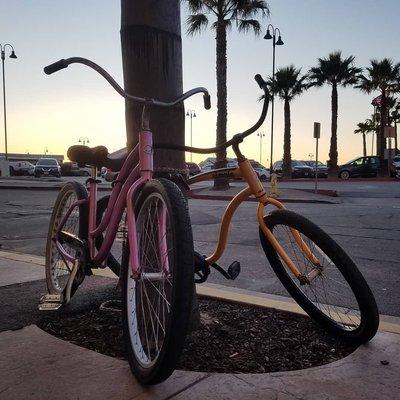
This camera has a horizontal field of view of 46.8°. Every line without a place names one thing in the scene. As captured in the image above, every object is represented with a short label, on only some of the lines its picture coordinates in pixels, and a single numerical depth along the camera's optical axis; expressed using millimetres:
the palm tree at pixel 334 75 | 38344
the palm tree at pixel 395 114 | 68688
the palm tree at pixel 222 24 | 23906
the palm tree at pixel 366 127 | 90375
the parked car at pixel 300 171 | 42750
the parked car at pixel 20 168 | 49531
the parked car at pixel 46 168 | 42094
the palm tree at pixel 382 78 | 42906
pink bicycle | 1921
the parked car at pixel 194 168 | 47200
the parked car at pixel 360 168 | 37469
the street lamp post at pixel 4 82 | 40950
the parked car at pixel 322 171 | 42812
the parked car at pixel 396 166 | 37328
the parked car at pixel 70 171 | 49094
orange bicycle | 2521
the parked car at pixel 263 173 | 42281
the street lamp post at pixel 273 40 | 36819
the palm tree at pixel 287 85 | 42375
